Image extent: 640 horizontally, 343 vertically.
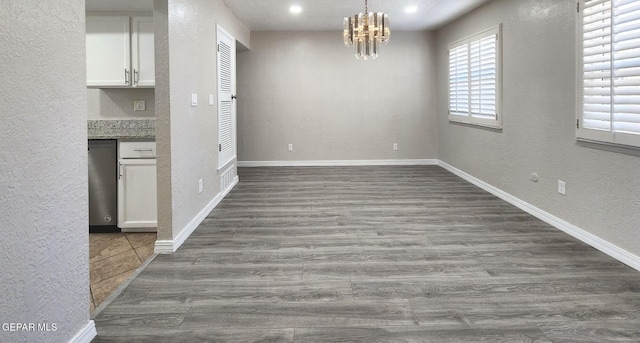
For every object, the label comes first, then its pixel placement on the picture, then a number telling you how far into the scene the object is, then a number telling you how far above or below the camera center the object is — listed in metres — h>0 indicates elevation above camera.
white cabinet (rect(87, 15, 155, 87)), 4.50 +0.90
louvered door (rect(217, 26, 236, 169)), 5.50 +0.56
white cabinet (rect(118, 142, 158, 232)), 4.20 -0.39
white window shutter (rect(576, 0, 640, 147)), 3.09 +0.49
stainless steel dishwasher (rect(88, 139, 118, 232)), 4.21 -0.37
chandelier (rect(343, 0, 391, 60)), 5.32 +1.28
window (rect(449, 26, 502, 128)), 5.68 +0.84
